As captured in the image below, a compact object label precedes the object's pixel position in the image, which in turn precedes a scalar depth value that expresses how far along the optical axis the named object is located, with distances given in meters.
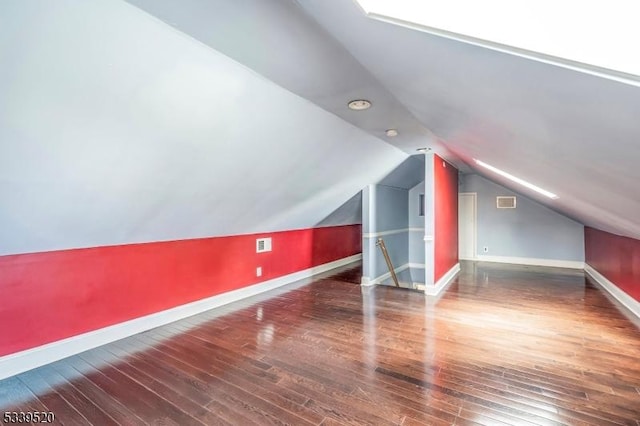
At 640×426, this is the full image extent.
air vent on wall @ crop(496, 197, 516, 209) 7.58
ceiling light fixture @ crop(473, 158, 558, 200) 4.04
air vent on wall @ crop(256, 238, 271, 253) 4.92
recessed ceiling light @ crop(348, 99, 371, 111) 2.65
